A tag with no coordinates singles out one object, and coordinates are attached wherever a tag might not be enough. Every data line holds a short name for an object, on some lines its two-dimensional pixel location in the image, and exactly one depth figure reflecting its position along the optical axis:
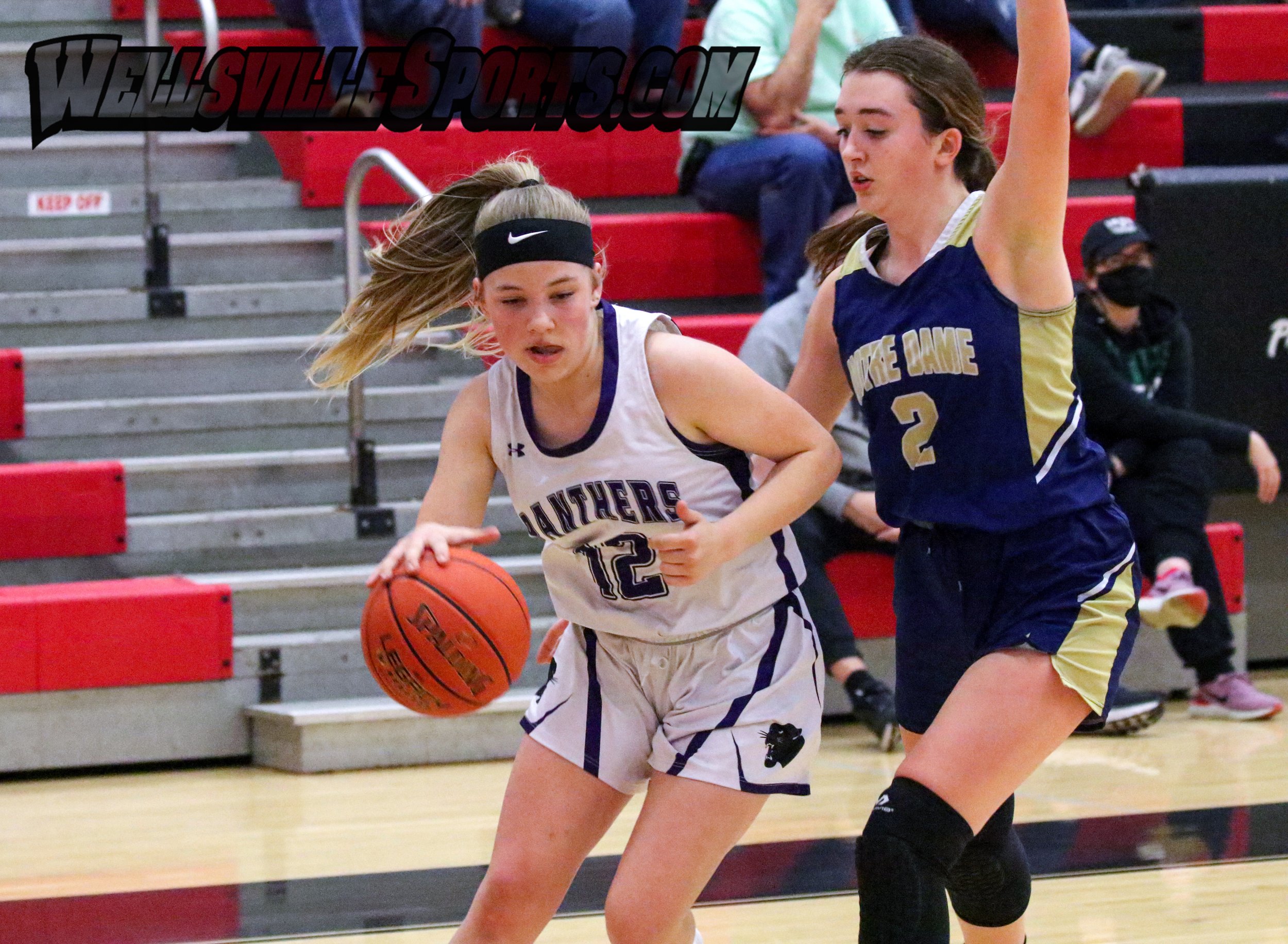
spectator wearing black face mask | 10.85
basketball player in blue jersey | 4.75
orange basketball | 5.03
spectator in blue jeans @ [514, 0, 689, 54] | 13.23
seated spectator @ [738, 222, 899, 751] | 10.06
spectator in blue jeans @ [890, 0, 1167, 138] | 13.62
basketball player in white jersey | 5.09
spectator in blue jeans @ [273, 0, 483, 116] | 12.55
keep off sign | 13.27
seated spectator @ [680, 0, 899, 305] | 12.07
